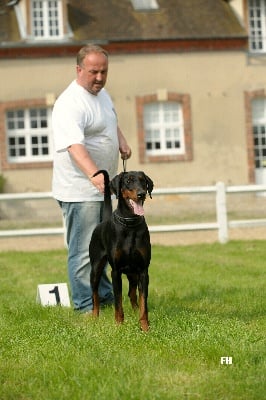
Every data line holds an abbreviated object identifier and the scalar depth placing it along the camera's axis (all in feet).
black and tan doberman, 48.98
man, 55.16
